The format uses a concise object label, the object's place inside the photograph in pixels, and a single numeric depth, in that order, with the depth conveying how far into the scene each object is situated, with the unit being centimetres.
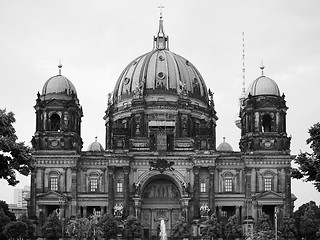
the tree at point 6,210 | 10894
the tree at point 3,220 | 9951
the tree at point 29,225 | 10112
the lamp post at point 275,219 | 10080
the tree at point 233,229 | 10431
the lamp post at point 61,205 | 10862
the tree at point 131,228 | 10531
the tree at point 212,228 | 10312
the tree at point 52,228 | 10319
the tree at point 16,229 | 9662
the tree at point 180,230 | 10606
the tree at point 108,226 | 10350
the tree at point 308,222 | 10362
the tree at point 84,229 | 9900
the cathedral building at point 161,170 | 11038
